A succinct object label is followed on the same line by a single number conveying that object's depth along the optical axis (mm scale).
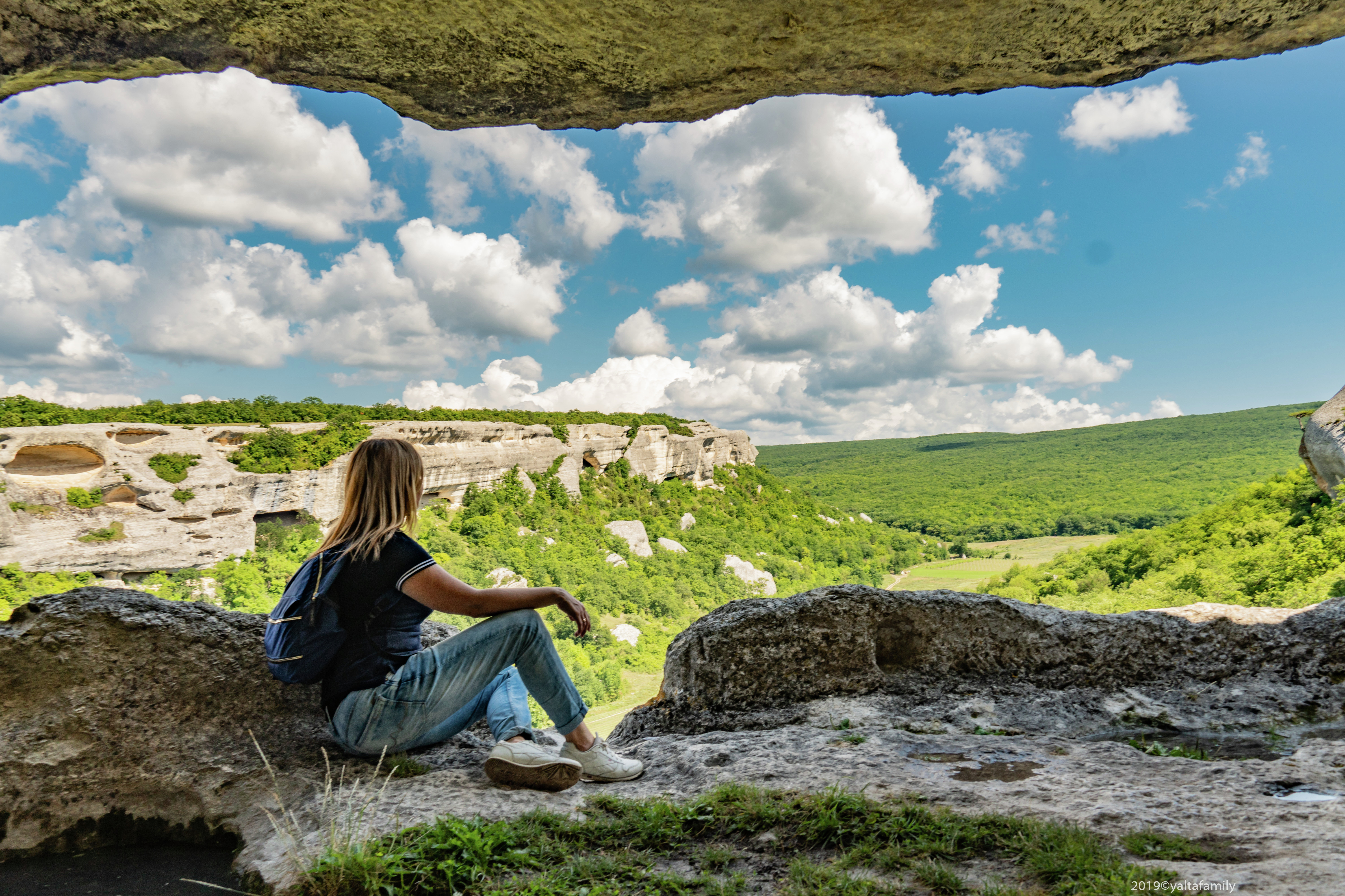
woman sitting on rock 2633
